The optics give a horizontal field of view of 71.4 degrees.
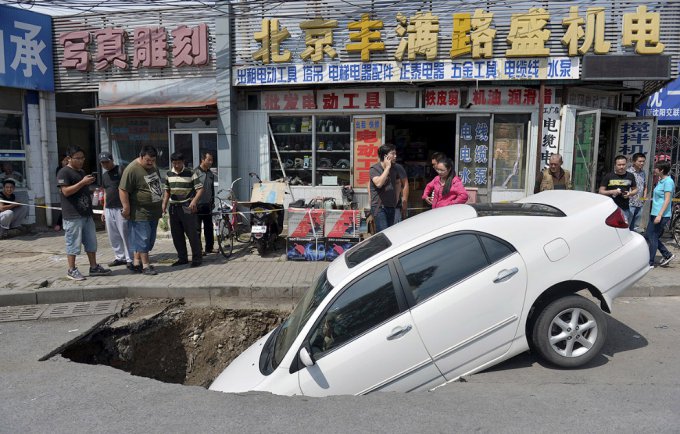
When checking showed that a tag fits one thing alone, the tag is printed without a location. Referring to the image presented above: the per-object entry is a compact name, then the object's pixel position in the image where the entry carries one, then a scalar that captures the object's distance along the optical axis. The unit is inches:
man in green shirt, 275.6
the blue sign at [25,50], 398.9
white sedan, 132.5
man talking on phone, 258.2
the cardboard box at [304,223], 313.4
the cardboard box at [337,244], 314.8
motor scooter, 328.8
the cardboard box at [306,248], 316.5
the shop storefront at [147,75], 401.7
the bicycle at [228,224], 334.0
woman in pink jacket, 241.3
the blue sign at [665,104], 451.5
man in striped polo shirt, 293.9
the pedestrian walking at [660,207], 273.1
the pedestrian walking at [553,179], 279.6
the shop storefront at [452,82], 352.5
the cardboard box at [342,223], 311.0
